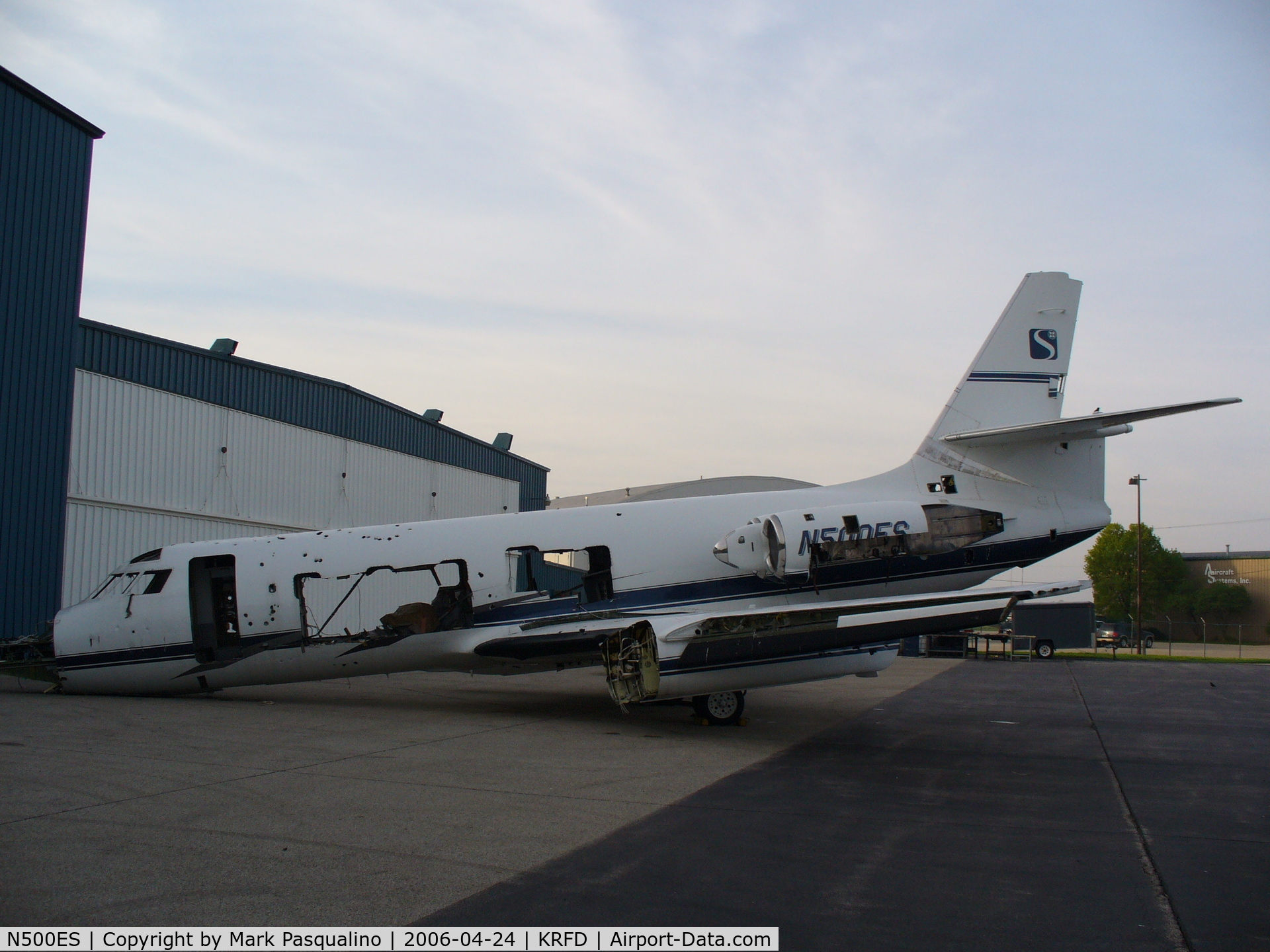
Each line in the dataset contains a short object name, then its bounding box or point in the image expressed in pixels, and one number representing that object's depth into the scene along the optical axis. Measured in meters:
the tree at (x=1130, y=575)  99.88
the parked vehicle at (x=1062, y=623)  45.22
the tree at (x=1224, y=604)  93.25
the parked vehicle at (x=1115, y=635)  57.89
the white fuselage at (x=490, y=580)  13.67
